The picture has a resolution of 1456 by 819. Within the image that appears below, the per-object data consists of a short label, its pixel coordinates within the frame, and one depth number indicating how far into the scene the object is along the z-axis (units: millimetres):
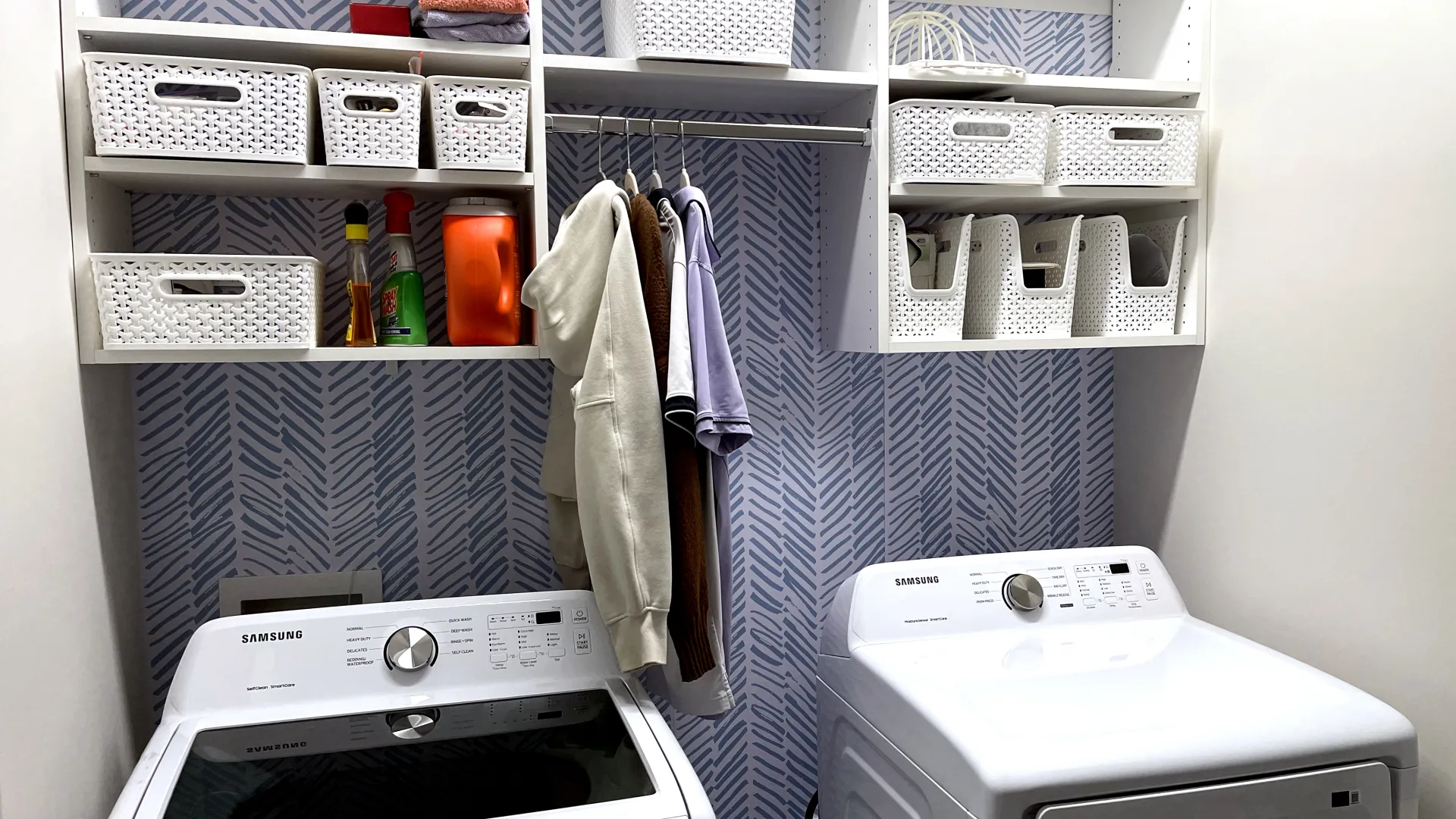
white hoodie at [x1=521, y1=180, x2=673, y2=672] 1570
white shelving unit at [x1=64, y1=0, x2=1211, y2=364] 1524
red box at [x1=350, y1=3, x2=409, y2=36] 1601
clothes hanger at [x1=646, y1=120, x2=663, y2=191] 1735
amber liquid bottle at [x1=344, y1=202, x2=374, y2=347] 1677
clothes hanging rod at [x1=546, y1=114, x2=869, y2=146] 1699
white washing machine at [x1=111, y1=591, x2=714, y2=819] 1329
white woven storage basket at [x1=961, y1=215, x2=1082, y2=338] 1904
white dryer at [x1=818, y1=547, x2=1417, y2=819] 1310
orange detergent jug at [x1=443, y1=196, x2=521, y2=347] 1651
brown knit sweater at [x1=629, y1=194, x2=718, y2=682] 1620
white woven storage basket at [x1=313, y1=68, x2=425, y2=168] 1551
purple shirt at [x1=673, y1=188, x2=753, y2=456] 1584
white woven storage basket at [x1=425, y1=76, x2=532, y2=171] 1597
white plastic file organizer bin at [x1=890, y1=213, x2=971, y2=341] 1842
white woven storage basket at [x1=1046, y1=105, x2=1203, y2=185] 1884
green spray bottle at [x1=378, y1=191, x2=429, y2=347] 1689
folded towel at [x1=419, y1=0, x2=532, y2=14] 1562
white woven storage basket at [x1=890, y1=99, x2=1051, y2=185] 1803
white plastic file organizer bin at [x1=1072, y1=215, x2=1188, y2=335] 1958
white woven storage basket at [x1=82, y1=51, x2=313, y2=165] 1472
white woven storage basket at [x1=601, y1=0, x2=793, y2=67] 1668
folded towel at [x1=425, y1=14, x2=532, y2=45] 1590
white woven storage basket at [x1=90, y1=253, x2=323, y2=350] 1496
